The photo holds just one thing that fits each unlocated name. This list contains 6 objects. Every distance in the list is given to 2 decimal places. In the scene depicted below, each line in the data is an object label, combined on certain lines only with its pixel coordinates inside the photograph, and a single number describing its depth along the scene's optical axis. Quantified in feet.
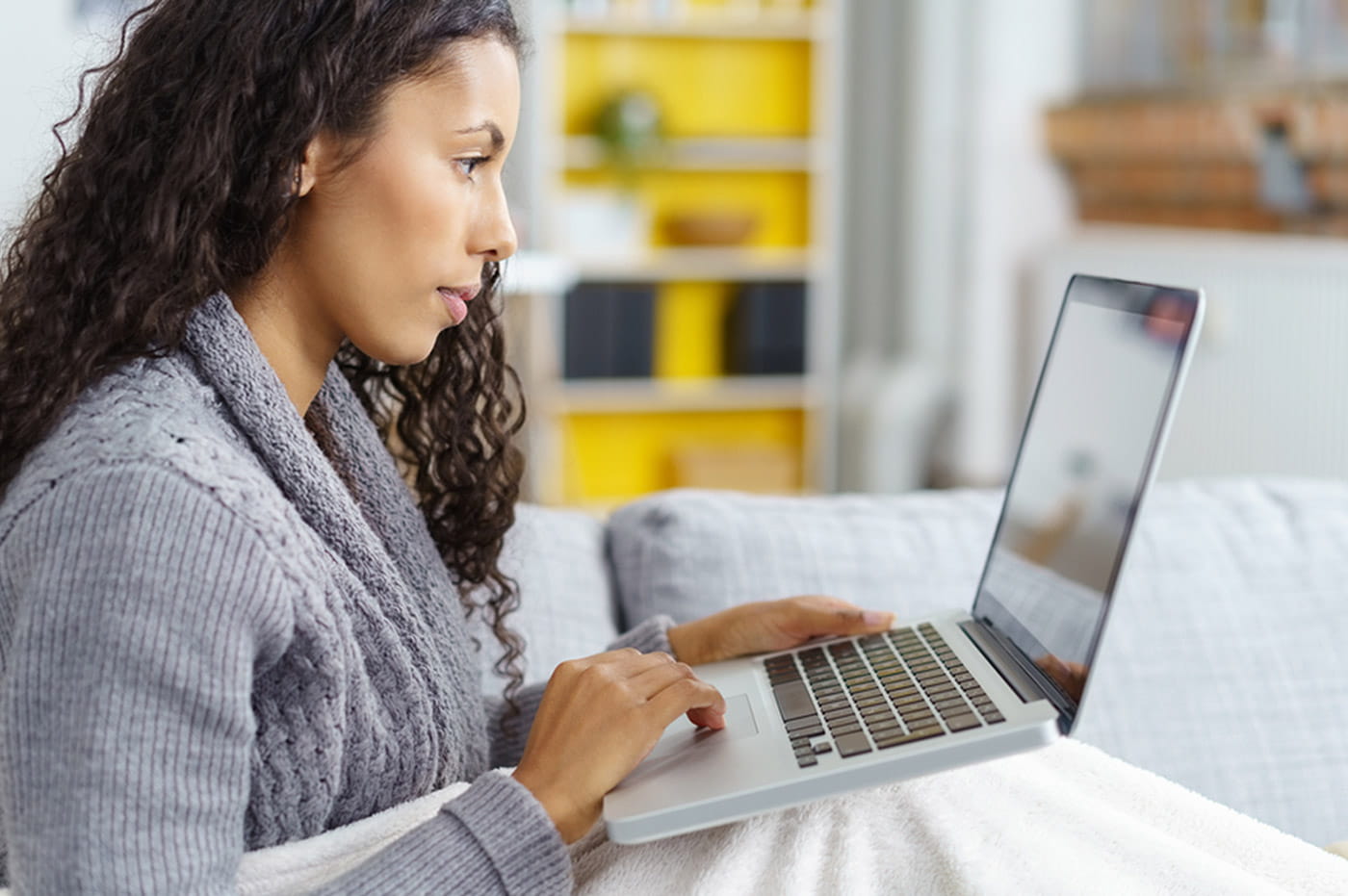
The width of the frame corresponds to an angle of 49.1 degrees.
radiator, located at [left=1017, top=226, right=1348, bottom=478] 10.01
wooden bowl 14.06
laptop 2.69
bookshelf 13.87
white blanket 2.74
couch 4.46
